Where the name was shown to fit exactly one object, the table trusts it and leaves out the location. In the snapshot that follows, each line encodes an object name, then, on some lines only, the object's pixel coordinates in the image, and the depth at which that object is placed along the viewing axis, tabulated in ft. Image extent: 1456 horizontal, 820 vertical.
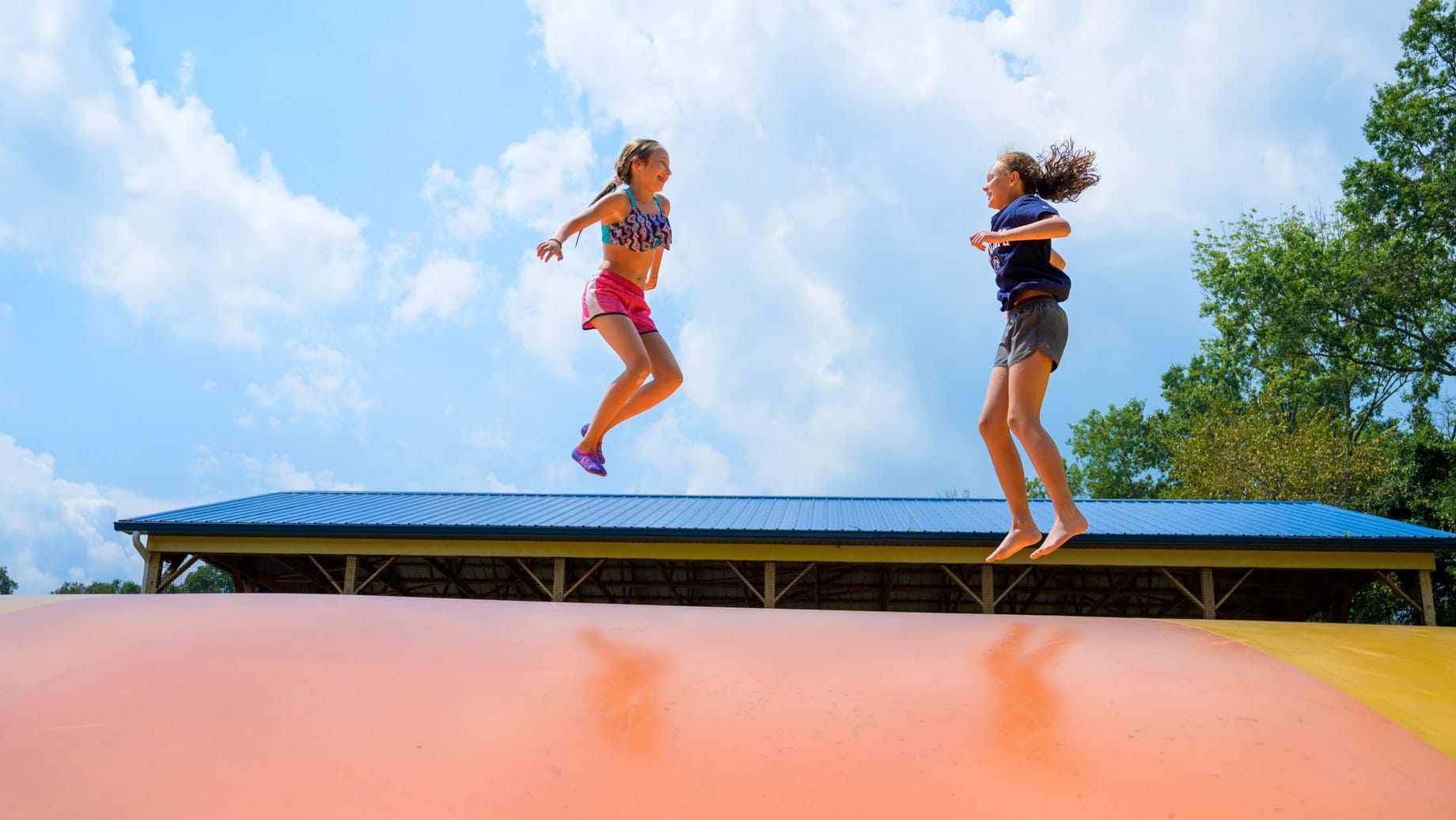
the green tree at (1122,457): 141.38
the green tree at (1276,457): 85.56
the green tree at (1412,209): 85.66
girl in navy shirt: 12.62
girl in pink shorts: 13.73
